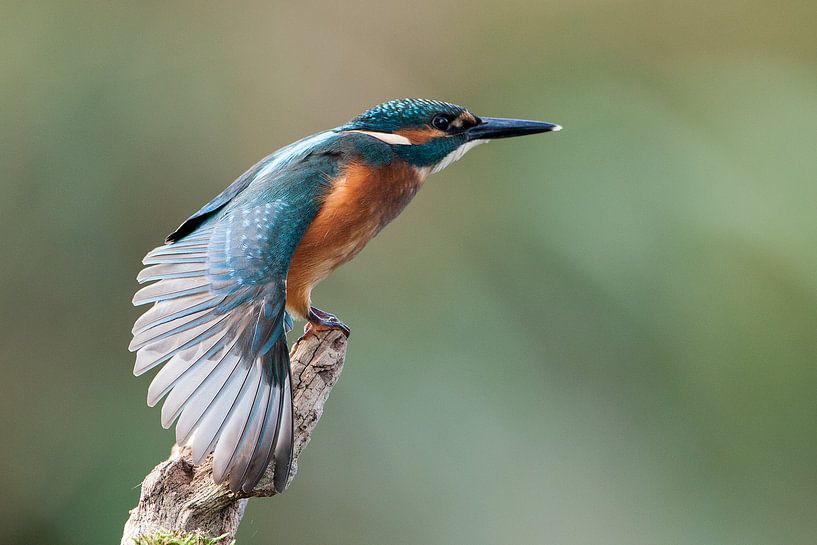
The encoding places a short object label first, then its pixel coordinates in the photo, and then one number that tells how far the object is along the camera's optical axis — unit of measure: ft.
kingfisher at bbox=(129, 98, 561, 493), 12.07
